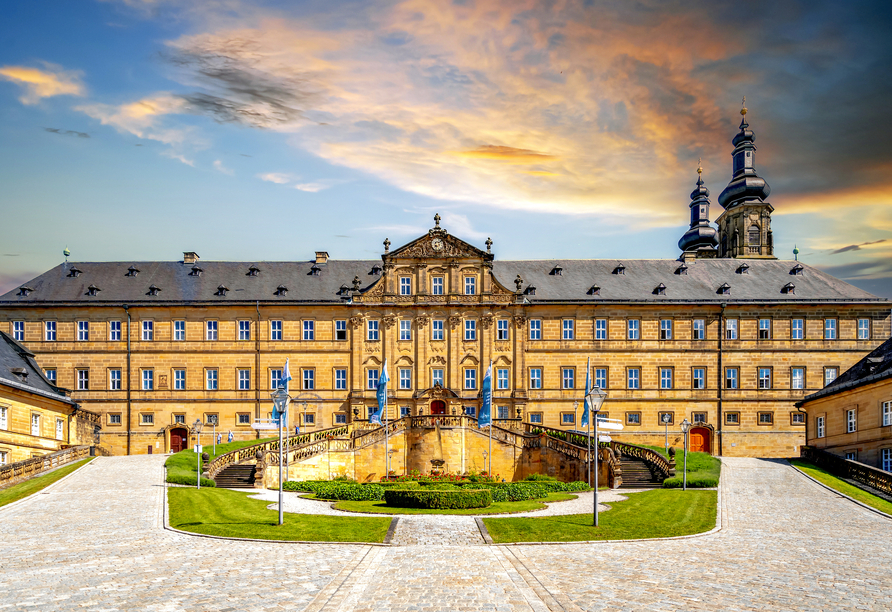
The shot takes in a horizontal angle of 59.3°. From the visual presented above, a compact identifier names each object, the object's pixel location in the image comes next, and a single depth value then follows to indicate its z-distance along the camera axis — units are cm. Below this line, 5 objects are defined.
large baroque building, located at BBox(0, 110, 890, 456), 6266
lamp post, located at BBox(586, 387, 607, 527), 2752
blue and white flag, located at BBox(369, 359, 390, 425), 5391
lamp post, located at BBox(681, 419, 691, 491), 3741
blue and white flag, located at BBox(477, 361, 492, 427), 5184
